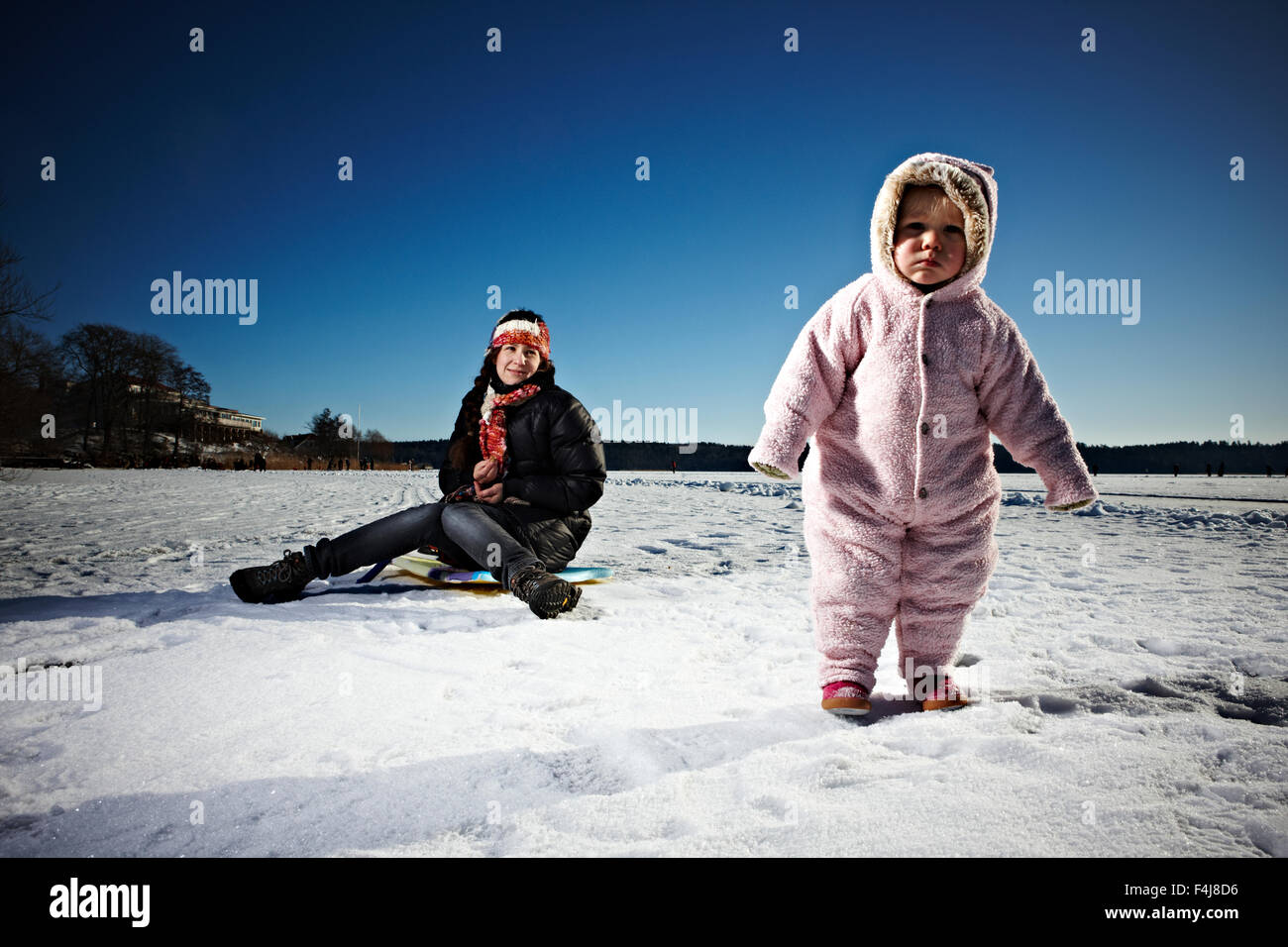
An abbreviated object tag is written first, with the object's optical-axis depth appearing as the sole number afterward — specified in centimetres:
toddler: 204
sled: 385
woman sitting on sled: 367
